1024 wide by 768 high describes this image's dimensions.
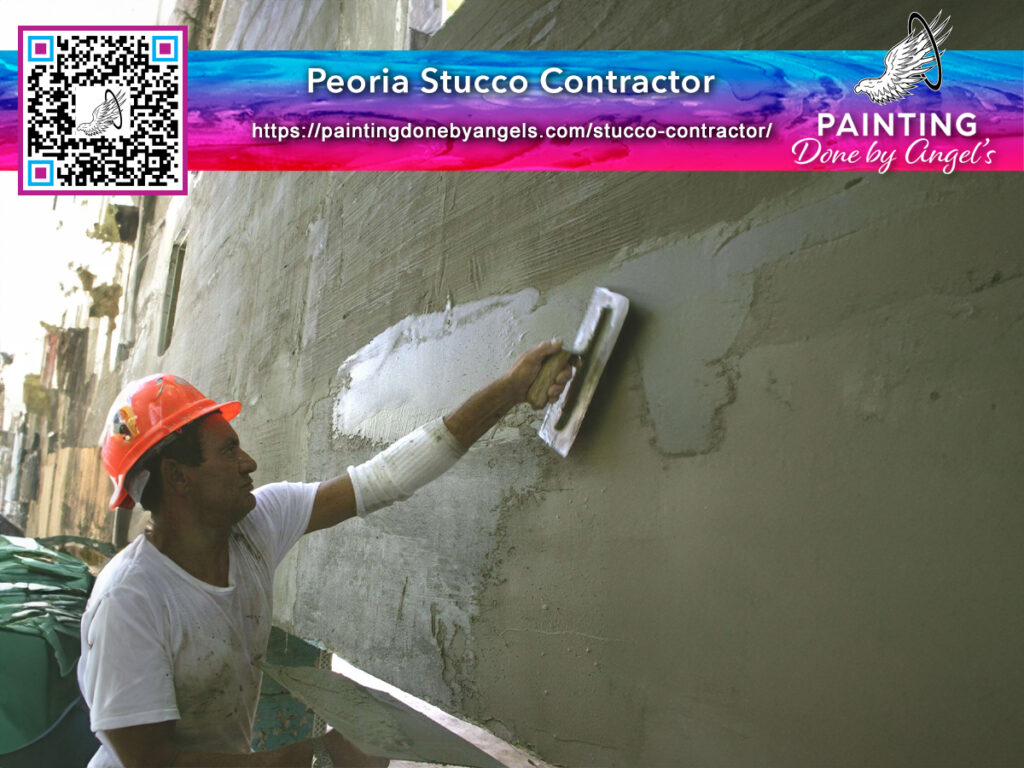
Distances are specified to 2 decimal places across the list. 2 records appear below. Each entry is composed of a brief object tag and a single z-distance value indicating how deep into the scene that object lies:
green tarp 2.74
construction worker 1.76
